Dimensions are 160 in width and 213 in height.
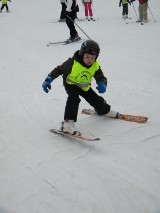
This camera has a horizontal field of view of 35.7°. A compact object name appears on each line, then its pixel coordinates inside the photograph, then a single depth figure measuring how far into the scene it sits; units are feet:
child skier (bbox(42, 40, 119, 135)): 11.20
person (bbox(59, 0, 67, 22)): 43.56
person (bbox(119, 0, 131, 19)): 45.89
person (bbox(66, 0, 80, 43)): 30.58
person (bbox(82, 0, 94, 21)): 46.38
